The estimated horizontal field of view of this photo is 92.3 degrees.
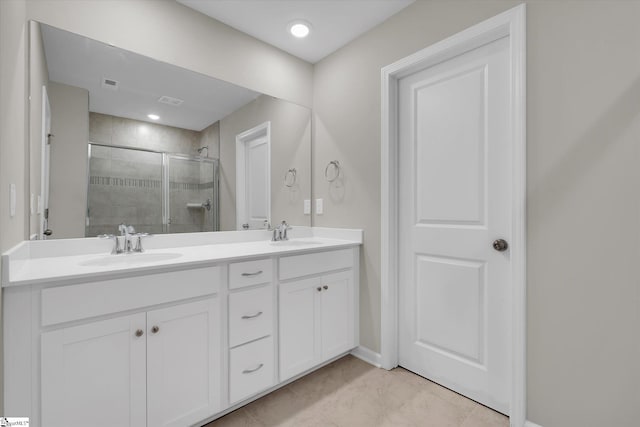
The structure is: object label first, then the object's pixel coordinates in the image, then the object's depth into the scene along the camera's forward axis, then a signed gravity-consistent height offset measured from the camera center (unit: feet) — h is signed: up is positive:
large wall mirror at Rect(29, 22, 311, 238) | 5.12 +1.38
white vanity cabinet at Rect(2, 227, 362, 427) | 3.53 -1.64
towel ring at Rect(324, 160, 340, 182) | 7.93 +1.13
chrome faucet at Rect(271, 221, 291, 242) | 7.80 -0.47
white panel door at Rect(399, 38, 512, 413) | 5.37 -0.18
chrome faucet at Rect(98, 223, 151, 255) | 5.55 -0.48
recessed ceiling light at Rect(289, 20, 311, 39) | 6.93 +4.28
